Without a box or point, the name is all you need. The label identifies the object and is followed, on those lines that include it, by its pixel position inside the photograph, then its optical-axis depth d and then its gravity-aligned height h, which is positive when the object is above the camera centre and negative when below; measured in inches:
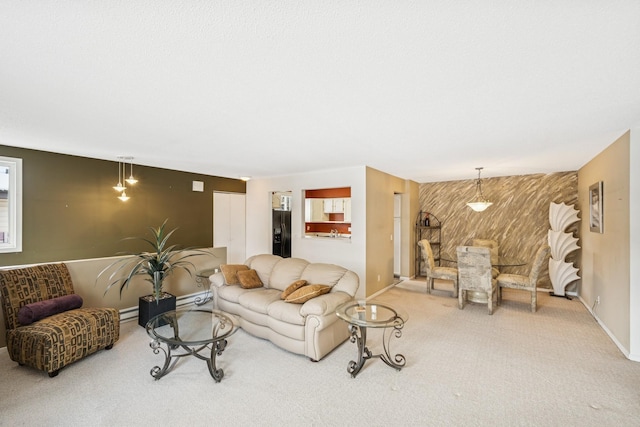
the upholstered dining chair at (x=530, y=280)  173.4 -42.0
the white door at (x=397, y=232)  268.5 -15.4
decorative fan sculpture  202.8 -21.2
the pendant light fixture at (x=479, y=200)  213.2 +13.7
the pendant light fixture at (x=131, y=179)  176.1 +24.1
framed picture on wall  150.5 +4.0
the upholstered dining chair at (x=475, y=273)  175.3 -36.4
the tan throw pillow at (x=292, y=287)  140.4 -35.6
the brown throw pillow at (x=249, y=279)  161.7 -36.4
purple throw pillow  115.1 -38.8
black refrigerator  269.6 -18.3
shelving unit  273.6 -16.0
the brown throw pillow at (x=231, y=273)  167.8 -33.7
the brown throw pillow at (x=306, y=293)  129.9 -35.6
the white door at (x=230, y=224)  246.4 -7.4
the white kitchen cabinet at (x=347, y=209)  312.3 +7.0
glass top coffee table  104.9 -45.5
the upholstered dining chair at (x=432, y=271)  209.3 -41.4
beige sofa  119.0 -41.7
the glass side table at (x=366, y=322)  106.2 -39.7
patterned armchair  107.1 -43.8
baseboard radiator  169.9 -58.6
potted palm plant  155.7 -33.1
